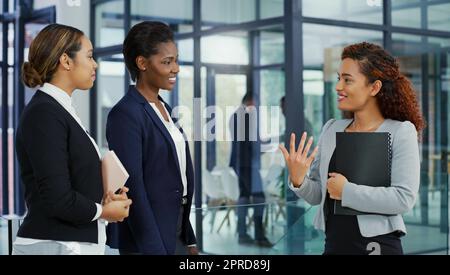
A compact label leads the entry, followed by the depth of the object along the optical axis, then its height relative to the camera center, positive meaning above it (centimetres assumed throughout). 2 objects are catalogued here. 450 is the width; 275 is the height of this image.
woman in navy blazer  421 +0
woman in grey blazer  387 -2
